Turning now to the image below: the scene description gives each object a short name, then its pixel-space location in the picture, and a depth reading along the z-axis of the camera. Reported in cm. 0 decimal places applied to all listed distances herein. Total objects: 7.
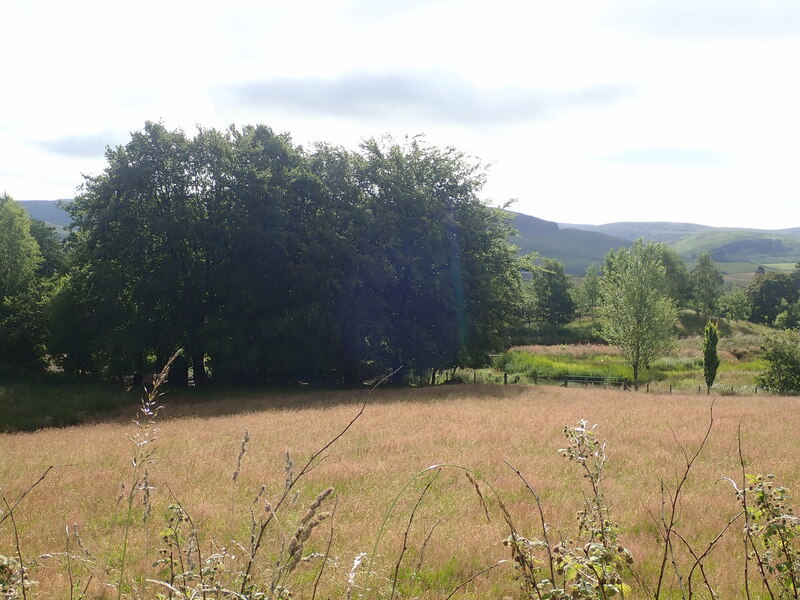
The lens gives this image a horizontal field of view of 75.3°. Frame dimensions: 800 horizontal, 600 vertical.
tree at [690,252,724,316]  7525
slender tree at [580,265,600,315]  8306
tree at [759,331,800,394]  3275
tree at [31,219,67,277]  4809
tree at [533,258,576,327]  7362
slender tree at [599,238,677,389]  3597
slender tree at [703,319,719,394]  3472
